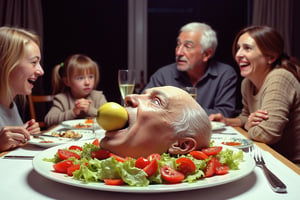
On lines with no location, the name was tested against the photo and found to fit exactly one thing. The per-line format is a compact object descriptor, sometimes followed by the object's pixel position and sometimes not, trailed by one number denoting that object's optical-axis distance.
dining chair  3.97
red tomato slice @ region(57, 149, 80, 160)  0.92
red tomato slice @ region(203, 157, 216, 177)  0.82
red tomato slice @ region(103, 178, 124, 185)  0.74
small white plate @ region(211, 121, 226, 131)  1.74
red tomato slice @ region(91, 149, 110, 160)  0.92
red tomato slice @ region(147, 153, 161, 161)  0.82
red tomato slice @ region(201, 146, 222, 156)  0.92
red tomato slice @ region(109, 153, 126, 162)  0.87
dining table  0.76
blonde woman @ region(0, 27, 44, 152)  1.74
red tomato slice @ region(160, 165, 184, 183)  0.76
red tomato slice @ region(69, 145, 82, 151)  1.06
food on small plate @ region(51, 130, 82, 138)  1.50
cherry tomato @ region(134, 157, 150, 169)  0.79
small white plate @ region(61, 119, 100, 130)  1.82
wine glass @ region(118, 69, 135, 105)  1.84
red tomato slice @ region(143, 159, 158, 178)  0.76
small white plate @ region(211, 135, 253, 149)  1.29
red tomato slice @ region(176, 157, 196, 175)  0.79
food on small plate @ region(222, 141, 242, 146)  1.32
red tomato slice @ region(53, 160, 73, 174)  0.84
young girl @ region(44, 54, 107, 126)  2.75
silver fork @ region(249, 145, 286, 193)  0.79
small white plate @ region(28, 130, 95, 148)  1.29
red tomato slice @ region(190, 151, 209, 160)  0.87
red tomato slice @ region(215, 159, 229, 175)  0.84
